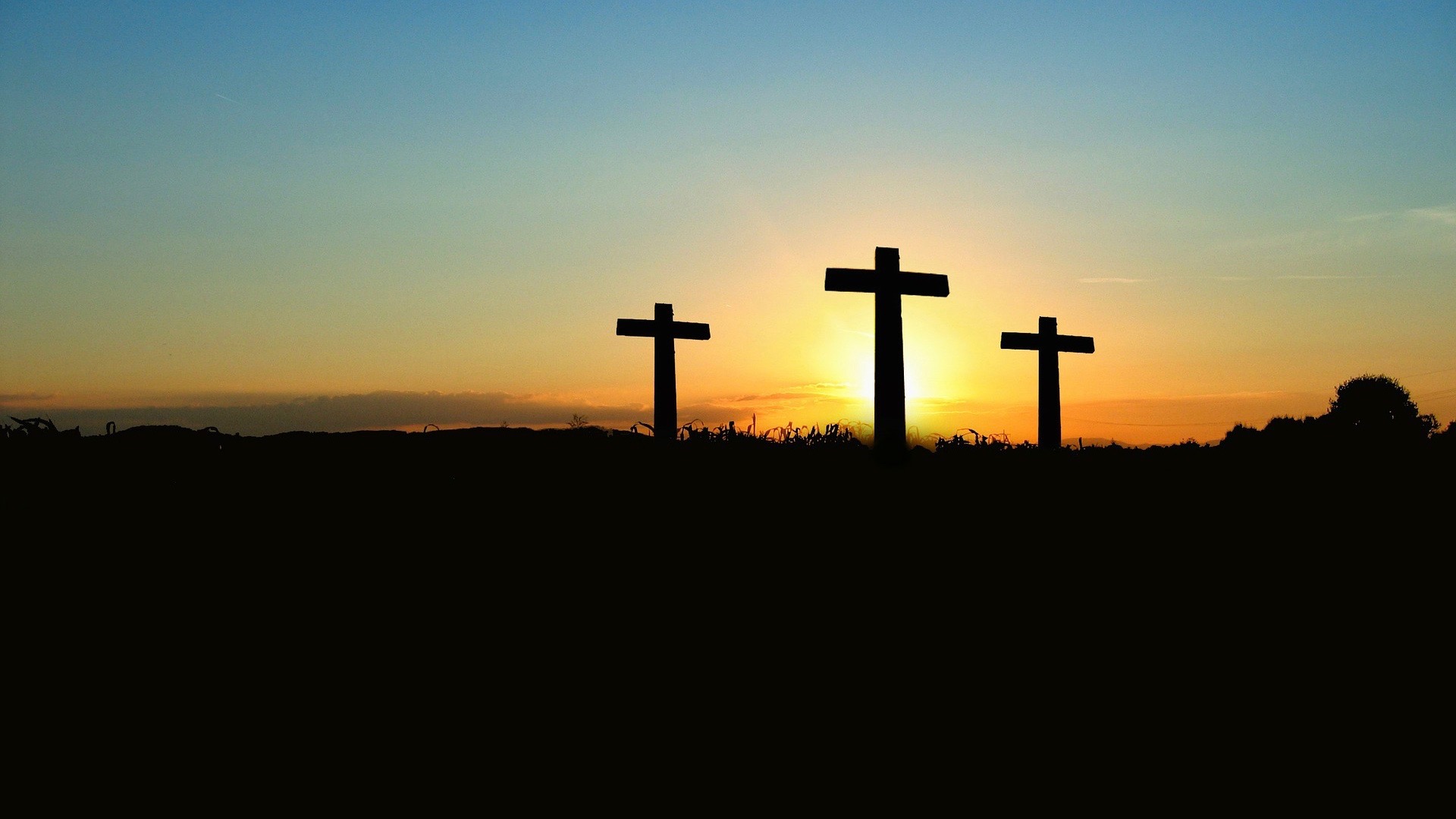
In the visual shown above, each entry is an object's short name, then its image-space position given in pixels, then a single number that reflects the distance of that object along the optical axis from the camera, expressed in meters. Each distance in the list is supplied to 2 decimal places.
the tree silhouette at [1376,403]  43.69
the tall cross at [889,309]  13.57
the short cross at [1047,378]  18.84
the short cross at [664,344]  16.44
